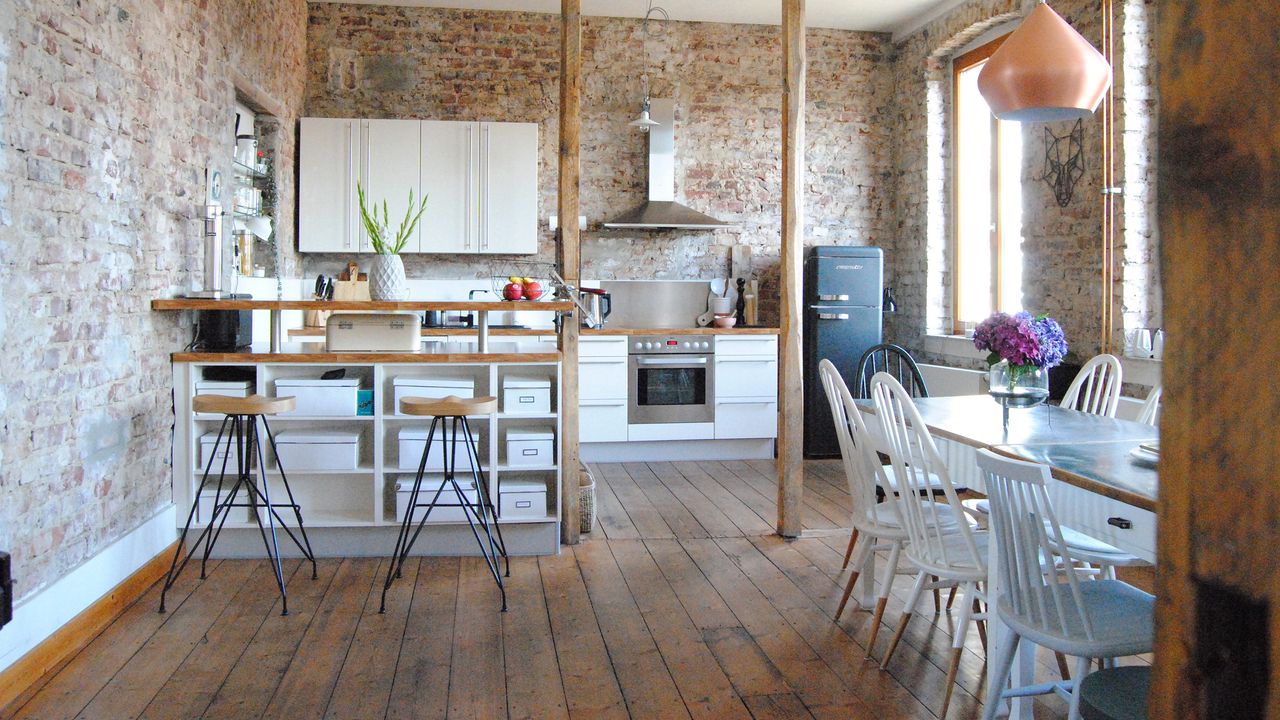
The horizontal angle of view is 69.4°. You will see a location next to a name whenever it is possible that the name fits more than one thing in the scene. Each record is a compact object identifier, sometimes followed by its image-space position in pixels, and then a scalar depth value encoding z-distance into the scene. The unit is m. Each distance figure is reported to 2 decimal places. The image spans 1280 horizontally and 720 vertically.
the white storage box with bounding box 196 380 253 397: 4.17
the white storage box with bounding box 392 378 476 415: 4.27
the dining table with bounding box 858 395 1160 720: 2.18
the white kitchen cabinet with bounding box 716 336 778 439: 6.86
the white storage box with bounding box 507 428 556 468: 4.33
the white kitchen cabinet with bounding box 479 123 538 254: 6.85
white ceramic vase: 4.28
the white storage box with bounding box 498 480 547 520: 4.29
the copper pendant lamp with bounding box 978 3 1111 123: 2.89
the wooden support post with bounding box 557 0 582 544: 4.51
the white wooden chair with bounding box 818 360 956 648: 3.09
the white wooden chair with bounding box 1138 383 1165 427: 3.55
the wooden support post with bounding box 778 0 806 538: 4.69
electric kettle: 6.89
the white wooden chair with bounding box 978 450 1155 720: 2.10
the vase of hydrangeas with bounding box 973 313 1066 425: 3.22
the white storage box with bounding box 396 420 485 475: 4.26
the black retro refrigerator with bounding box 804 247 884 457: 7.00
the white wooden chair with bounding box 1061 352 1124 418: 3.75
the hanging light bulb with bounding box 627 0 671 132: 7.21
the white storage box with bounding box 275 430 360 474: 4.20
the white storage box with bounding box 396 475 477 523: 4.25
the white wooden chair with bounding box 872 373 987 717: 2.68
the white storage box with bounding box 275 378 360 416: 4.23
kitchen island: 4.16
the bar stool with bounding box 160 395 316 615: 3.65
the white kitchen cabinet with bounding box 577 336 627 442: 6.66
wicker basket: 4.66
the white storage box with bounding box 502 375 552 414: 4.36
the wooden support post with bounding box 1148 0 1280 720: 0.66
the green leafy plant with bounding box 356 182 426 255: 6.71
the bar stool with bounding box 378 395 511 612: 3.70
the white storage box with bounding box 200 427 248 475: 4.13
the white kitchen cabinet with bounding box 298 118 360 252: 6.68
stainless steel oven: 6.73
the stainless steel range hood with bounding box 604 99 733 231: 7.10
